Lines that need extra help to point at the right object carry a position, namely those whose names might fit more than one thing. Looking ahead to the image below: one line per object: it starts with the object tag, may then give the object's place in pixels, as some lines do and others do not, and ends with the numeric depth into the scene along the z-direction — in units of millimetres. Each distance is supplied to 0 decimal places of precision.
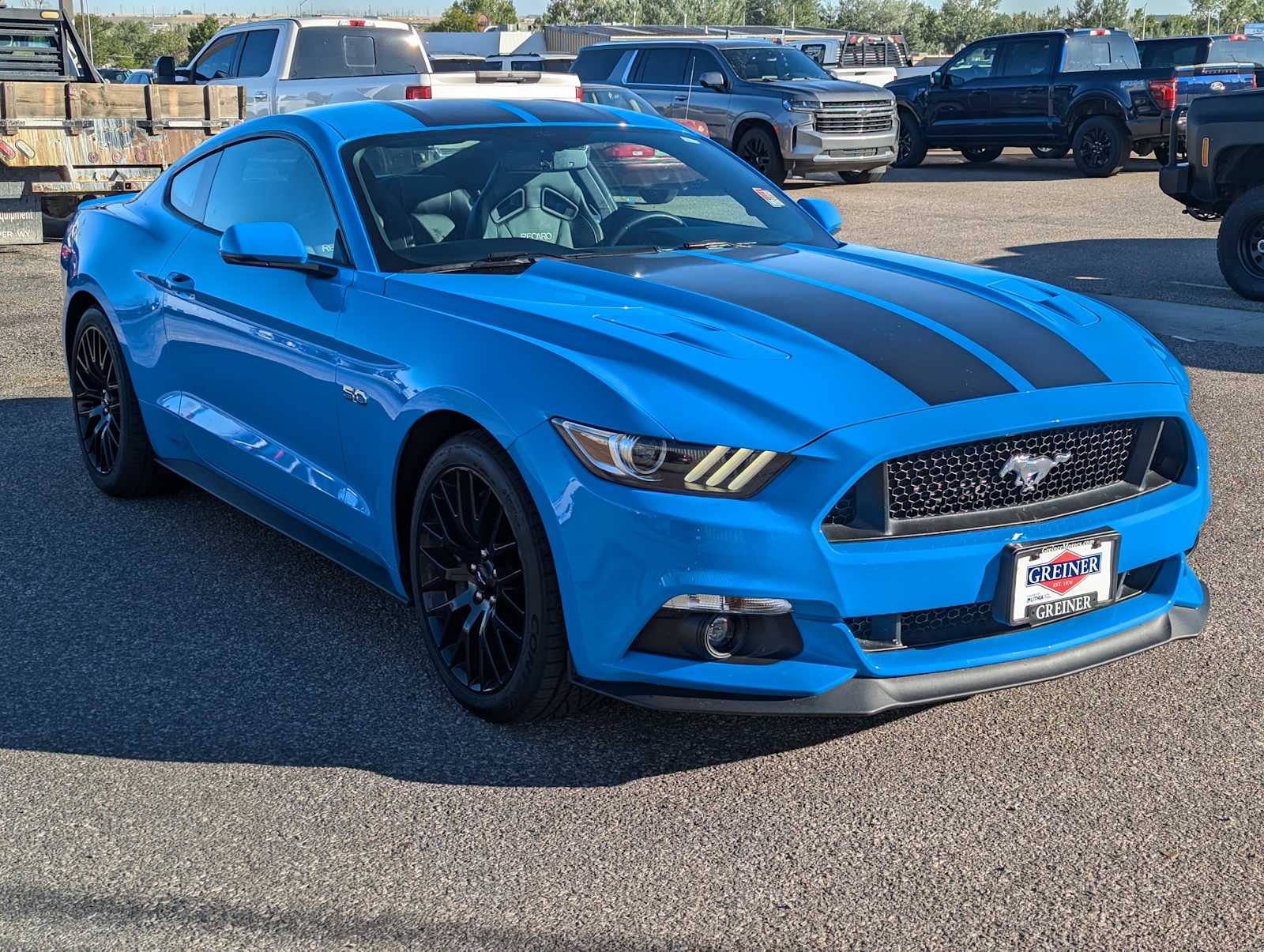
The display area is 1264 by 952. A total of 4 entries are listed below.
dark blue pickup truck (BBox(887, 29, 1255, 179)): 19938
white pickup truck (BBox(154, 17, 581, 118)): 16516
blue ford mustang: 3348
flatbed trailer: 13133
